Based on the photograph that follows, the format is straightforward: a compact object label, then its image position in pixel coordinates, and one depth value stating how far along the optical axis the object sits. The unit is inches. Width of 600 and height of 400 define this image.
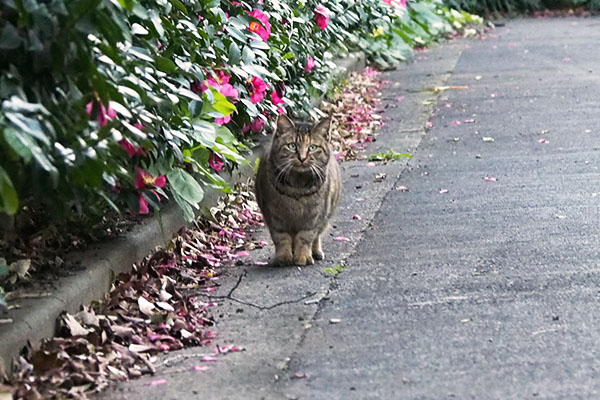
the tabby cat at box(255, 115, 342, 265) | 445.5
